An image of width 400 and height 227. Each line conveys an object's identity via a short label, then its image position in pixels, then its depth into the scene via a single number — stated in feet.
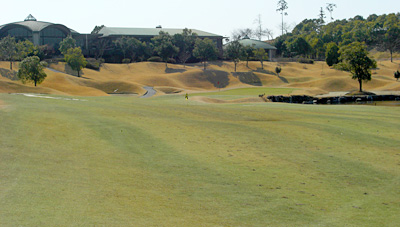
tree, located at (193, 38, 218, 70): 442.50
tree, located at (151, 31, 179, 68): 444.96
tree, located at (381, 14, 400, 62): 515.50
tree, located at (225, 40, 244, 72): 437.58
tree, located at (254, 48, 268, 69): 463.42
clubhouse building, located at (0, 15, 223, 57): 440.04
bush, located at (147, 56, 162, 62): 476.13
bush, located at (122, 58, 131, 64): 457.27
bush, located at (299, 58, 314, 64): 514.48
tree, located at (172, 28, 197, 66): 480.23
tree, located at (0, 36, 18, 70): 355.36
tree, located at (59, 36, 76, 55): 408.05
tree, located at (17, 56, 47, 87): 278.67
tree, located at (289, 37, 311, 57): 520.83
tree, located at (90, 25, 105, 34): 500.53
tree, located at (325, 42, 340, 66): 451.94
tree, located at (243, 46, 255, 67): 439.22
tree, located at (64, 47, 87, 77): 369.30
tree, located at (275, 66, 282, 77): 423.47
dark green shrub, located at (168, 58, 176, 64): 489.21
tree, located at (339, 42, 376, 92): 282.97
